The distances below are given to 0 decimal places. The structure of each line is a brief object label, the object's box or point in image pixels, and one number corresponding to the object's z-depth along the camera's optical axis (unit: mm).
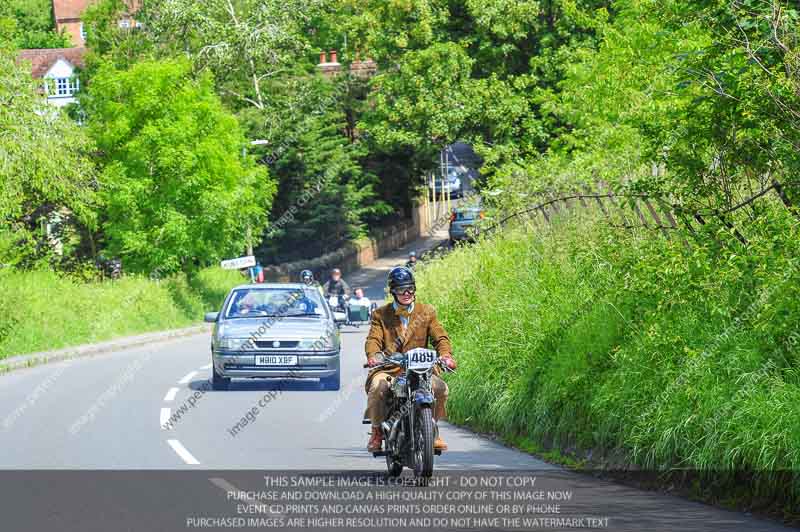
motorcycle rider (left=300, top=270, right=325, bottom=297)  30828
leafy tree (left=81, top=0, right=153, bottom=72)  62062
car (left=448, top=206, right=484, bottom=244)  66562
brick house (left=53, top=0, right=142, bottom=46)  119312
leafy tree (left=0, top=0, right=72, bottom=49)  114938
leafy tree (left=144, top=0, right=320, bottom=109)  64562
